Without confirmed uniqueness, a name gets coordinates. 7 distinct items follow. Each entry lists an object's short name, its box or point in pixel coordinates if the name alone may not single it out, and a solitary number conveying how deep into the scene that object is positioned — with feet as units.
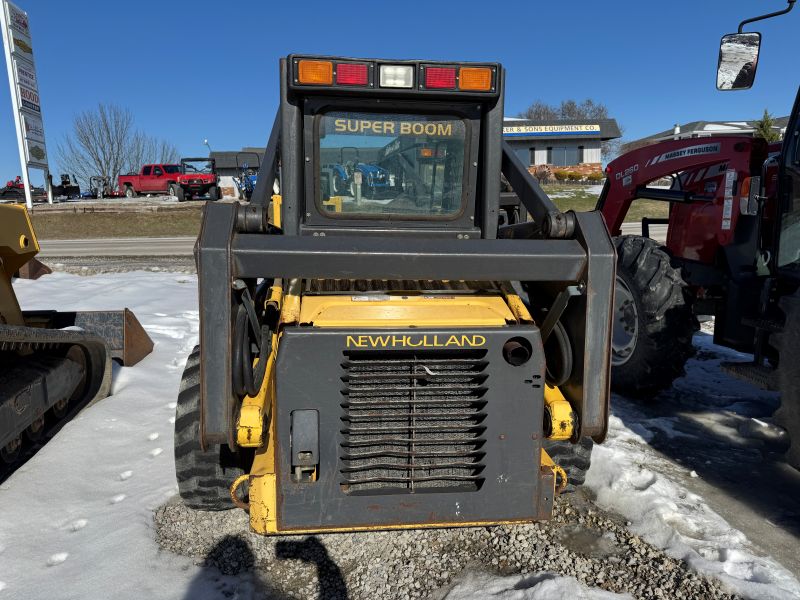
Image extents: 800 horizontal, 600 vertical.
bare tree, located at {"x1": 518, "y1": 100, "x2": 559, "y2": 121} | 210.22
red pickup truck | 103.30
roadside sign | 45.47
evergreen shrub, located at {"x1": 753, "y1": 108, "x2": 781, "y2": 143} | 72.57
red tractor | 12.34
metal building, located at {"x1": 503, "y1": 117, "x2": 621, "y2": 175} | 133.39
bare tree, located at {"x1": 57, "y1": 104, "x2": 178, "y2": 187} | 132.36
